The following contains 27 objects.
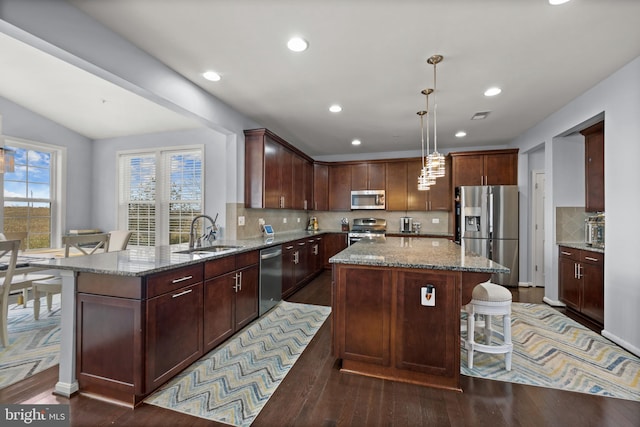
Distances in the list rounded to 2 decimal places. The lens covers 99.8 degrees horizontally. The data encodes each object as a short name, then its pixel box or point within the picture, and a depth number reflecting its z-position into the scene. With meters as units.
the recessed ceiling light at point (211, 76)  2.72
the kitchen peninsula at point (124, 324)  1.72
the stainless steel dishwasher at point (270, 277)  3.24
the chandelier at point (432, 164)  2.46
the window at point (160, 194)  4.34
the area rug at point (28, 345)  2.09
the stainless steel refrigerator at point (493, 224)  4.68
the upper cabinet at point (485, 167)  4.93
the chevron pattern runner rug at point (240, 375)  1.72
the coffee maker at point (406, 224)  5.90
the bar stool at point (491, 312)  2.15
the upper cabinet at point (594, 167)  3.18
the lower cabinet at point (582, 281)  3.04
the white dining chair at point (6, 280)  2.32
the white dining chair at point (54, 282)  2.88
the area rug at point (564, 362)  2.01
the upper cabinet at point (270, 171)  3.86
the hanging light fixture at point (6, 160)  2.80
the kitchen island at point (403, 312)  1.95
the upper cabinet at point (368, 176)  5.95
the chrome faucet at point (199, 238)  2.83
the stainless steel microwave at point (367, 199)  5.91
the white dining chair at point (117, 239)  3.69
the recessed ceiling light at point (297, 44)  2.19
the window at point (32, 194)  4.07
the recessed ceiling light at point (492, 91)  3.04
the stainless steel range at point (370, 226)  6.01
